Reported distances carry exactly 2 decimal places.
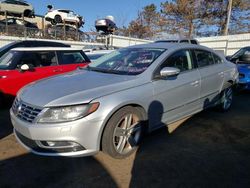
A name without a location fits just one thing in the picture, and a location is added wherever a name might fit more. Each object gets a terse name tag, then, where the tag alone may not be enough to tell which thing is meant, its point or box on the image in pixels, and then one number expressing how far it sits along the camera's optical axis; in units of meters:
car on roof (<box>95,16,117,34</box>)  15.86
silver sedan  2.21
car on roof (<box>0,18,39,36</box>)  14.58
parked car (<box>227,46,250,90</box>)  5.81
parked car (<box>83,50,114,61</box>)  7.23
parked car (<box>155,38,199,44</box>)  9.90
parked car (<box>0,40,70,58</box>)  5.54
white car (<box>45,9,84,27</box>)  17.72
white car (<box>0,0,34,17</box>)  16.03
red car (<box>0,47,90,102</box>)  4.33
